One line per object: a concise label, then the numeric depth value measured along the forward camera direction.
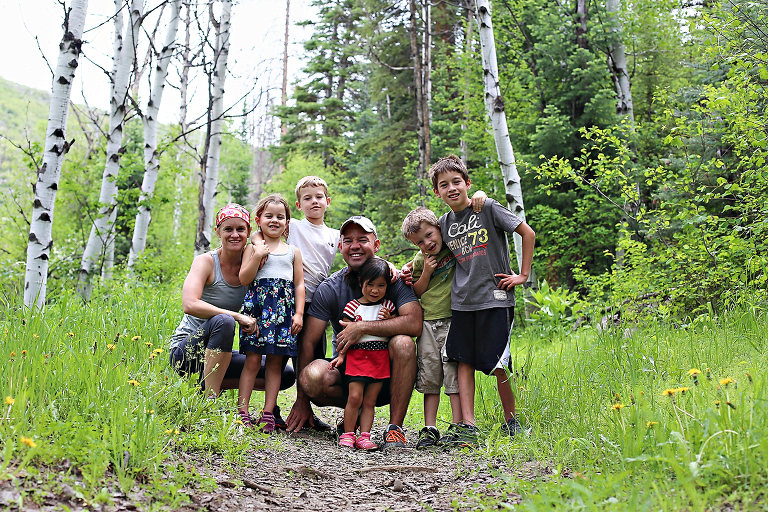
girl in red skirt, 3.68
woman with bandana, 3.48
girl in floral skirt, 3.72
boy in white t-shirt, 4.21
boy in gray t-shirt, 3.51
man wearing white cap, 3.72
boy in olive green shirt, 3.74
